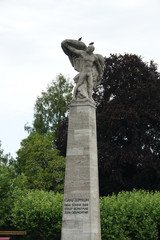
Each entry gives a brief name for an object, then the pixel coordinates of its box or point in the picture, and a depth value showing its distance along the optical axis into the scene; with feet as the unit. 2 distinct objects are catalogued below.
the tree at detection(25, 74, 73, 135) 140.99
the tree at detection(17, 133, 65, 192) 108.78
